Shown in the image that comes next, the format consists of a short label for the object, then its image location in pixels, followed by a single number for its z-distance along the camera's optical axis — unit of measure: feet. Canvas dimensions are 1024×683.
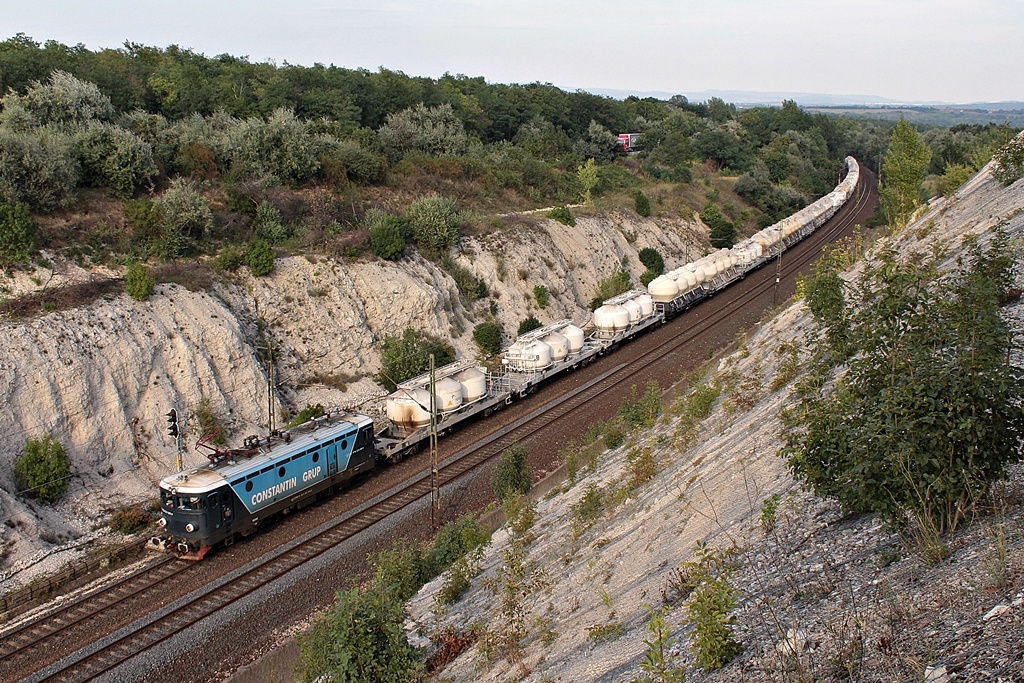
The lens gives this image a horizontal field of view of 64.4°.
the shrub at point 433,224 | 145.28
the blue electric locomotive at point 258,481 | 70.54
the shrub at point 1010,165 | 103.96
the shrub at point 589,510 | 60.70
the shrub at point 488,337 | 138.00
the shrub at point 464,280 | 146.51
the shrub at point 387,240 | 135.13
